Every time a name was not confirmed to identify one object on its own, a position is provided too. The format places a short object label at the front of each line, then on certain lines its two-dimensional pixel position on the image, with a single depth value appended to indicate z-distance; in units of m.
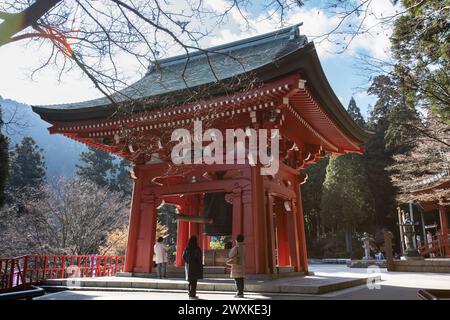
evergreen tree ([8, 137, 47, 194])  38.75
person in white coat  10.28
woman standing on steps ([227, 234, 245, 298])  7.39
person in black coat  7.52
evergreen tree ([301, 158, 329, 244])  39.69
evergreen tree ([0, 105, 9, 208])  11.62
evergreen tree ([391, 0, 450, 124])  9.79
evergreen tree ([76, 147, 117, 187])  46.81
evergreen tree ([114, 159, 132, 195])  48.31
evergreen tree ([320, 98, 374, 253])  33.84
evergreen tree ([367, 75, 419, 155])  10.48
